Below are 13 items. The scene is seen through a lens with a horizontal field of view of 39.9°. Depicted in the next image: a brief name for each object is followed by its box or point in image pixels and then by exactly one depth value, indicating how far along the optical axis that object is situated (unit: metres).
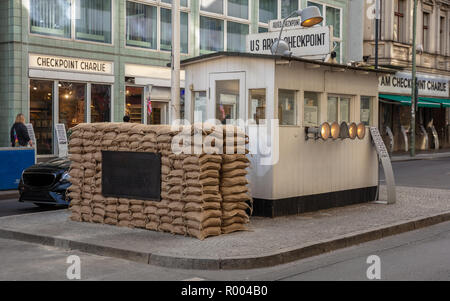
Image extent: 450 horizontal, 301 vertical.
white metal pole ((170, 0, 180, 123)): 14.53
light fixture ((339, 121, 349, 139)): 11.60
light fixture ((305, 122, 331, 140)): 11.03
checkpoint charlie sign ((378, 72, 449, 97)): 35.28
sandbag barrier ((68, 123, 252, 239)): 8.76
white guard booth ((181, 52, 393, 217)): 10.48
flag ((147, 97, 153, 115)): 23.03
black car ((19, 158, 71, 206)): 11.68
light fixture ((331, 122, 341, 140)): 11.30
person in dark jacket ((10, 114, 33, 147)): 17.48
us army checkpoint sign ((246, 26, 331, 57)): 12.70
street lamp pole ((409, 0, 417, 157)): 30.77
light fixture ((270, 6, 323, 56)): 12.73
